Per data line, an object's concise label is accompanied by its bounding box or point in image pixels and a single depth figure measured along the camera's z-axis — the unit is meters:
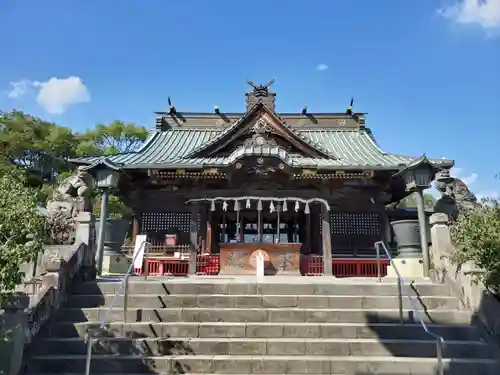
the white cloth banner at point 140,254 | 8.80
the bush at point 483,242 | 5.72
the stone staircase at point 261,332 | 5.67
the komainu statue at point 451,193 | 12.80
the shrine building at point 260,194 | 12.27
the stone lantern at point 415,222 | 9.52
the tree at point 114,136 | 31.53
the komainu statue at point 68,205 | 10.77
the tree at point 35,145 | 25.83
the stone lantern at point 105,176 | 9.95
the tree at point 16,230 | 4.65
